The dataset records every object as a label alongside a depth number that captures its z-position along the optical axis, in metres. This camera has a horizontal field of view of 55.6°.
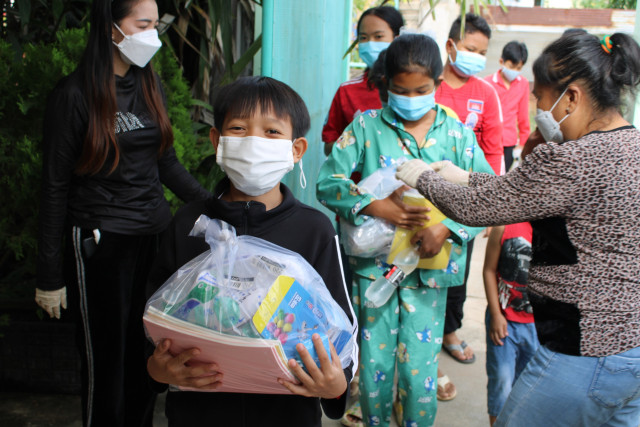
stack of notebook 1.15
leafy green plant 2.78
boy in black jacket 1.49
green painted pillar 2.23
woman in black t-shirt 2.19
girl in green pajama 2.38
